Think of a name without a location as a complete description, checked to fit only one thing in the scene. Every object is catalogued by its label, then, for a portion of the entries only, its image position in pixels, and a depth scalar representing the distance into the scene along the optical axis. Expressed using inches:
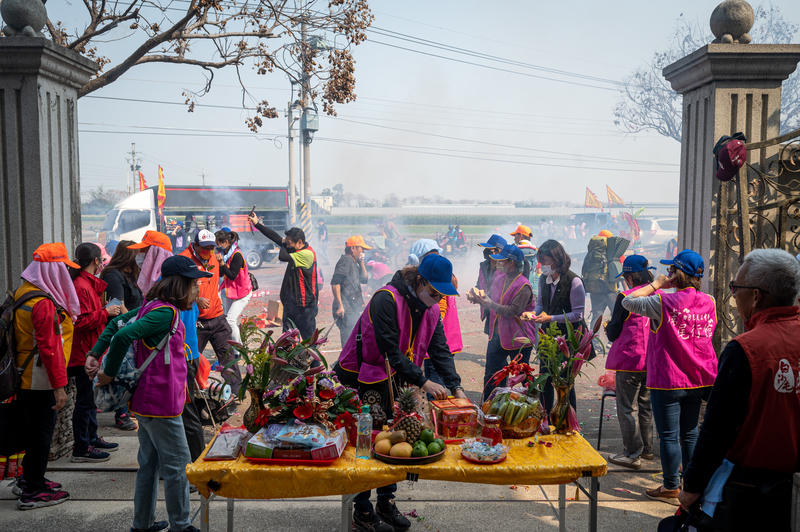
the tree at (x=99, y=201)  1972.2
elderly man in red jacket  85.5
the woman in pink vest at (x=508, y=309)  213.2
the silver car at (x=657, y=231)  1201.4
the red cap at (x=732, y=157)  179.8
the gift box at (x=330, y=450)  113.8
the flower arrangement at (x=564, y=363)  134.8
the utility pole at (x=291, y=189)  932.1
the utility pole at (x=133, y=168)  2262.1
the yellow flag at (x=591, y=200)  1315.2
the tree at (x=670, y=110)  1125.1
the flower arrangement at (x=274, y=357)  123.8
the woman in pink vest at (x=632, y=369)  181.5
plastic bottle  118.0
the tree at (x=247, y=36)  295.9
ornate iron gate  186.7
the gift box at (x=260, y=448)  114.5
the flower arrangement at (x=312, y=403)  122.1
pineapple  118.0
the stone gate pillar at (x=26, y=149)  194.2
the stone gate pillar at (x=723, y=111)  192.7
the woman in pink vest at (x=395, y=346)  135.1
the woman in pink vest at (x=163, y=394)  128.0
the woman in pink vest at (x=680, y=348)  152.6
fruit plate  112.2
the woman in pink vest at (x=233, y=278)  274.4
